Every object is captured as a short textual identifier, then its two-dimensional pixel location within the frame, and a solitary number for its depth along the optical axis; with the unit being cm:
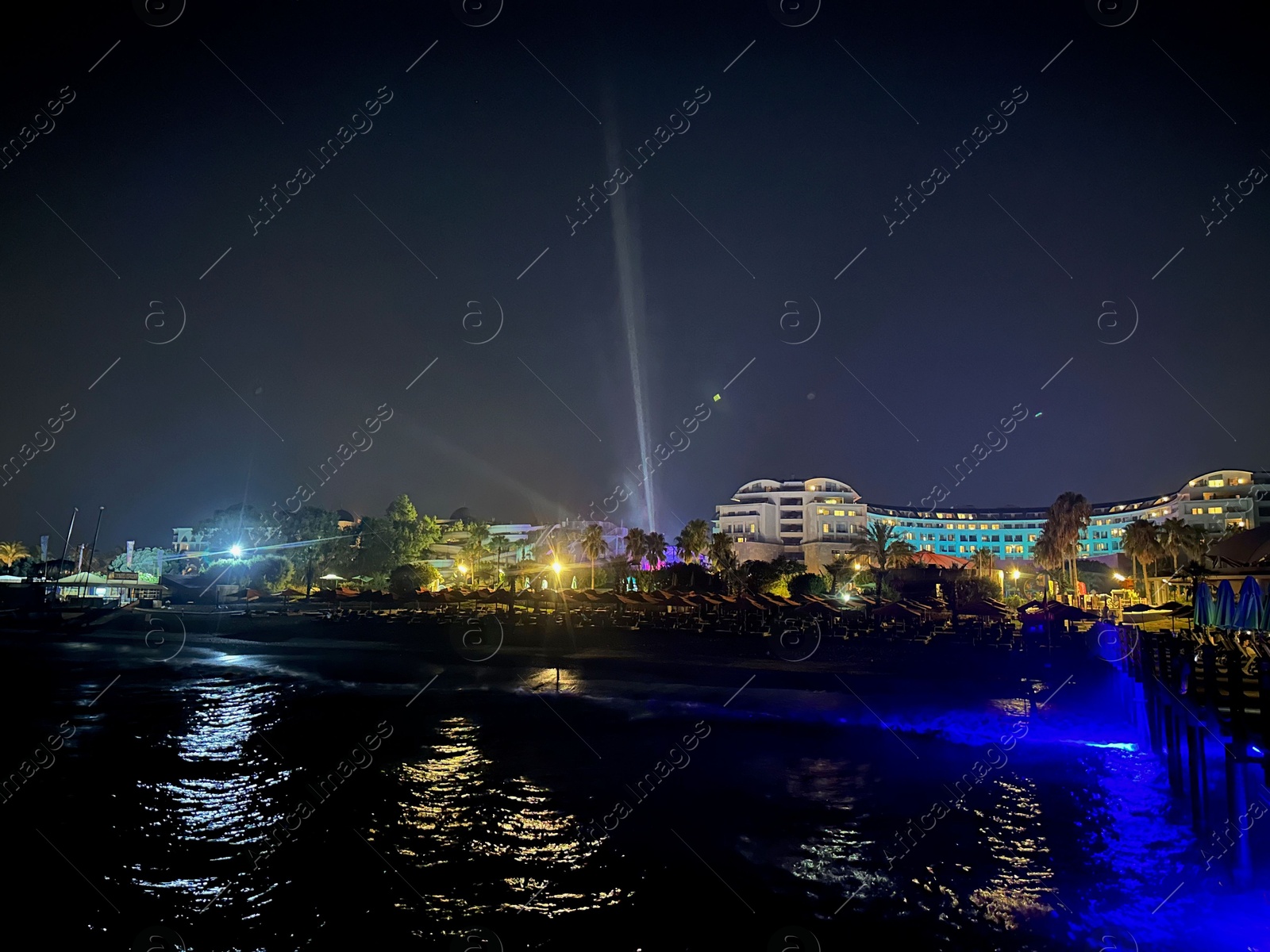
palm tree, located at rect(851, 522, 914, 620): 7888
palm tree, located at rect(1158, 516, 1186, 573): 7031
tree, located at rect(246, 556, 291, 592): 9344
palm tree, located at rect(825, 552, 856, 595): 8099
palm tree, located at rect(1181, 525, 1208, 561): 6975
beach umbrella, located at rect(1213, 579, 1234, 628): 2253
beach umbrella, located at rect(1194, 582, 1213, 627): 2528
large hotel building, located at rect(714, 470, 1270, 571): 12800
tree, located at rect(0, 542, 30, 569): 14276
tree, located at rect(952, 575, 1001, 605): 6438
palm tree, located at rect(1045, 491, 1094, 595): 7688
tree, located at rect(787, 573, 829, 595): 6731
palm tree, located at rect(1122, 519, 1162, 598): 6956
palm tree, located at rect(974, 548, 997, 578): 9675
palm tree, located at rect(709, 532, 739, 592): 8844
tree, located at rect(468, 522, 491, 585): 10969
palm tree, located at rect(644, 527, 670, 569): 9088
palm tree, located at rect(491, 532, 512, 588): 11631
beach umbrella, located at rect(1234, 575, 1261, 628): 2097
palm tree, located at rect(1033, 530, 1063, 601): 8008
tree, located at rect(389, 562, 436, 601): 8025
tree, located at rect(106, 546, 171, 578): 14662
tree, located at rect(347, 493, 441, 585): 10106
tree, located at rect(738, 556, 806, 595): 7256
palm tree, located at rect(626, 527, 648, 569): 9081
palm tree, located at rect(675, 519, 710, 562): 9588
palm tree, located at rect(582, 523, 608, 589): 8862
